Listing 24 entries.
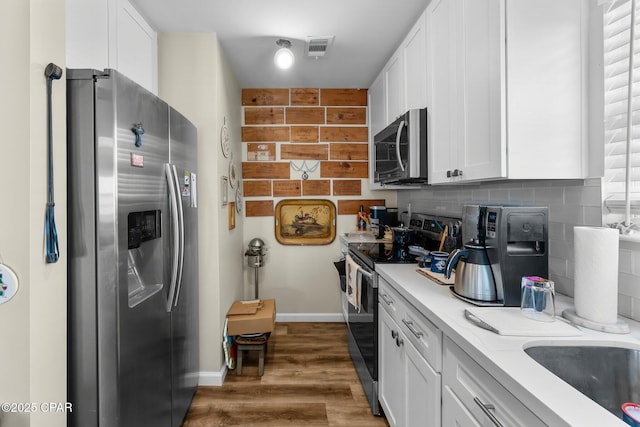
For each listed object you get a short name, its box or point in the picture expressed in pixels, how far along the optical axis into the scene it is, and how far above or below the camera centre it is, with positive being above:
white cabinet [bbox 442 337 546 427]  0.80 -0.53
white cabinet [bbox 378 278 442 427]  1.27 -0.71
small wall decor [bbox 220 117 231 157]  2.56 +0.55
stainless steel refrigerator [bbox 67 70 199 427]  1.20 -0.17
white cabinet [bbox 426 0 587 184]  1.28 +0.47
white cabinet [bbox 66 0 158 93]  1.46 +0.89
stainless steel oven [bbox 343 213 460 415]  2.05 -0.52
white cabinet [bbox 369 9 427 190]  2.07 +0.94
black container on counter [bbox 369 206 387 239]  3.34 -0.09
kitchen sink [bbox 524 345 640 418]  0.94 -0.45
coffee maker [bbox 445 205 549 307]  1.27 -0.18
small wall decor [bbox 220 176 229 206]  2.52 +0.16
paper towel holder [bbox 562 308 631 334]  1.02 -0.37
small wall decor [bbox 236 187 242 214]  3.21 +0.11
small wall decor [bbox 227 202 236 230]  2.80 -0.04
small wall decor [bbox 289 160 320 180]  3.57 +0.44
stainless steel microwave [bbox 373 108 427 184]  2.03 +0.39
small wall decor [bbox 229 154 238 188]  2.87 +0.31
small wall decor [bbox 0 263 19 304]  0.98 -0.22
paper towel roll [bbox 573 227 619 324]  1.05 -0.21
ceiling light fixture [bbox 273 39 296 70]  2.40 +1.10
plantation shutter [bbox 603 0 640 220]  1.13 +0.36
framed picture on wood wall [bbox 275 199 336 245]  3.60 -0.13
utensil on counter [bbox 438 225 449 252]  2.26 -0.19
